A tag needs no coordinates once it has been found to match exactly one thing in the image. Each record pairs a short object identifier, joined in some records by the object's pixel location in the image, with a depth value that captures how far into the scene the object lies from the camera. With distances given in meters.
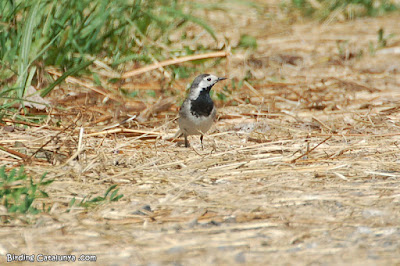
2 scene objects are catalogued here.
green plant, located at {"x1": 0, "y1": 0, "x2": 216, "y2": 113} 10.57
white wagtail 10.55
